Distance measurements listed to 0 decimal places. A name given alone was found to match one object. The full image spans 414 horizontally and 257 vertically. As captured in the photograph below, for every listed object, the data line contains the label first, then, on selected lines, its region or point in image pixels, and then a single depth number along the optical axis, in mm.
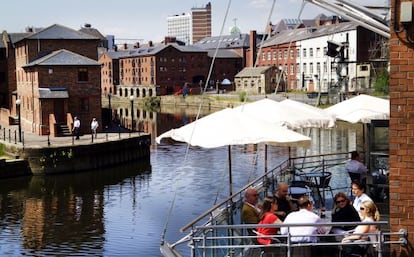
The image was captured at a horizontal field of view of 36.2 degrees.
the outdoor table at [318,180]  13867
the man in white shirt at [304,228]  8398
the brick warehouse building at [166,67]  118438
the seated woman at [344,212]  9246
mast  8396
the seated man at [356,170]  13750
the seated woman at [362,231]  8055
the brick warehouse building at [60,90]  45656
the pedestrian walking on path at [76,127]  41125
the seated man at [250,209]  10641
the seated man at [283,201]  10898
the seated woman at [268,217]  8797
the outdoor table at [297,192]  13102
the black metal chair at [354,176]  13788
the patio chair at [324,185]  14427
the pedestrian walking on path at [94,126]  42469
